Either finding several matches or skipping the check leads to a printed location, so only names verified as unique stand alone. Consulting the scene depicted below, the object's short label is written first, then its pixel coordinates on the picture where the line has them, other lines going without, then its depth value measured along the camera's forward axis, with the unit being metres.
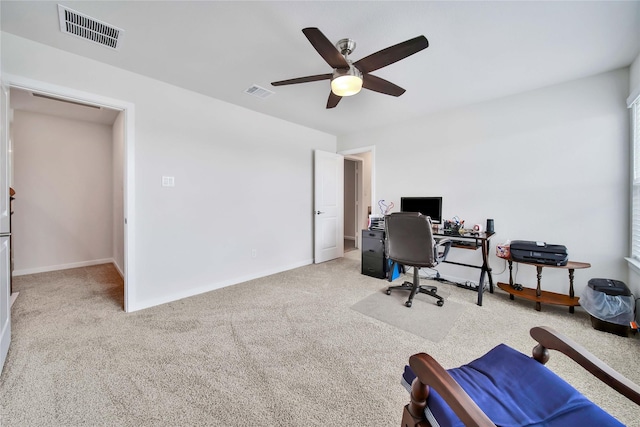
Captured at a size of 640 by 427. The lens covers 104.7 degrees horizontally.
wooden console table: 2.45
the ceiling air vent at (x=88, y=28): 1.79
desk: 2.82
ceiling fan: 1.56
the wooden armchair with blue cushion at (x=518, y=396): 0.82
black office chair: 2.62
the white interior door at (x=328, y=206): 4.45
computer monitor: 3.40
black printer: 2.46
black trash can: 2.09
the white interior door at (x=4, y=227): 1.73
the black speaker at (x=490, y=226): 3.09
